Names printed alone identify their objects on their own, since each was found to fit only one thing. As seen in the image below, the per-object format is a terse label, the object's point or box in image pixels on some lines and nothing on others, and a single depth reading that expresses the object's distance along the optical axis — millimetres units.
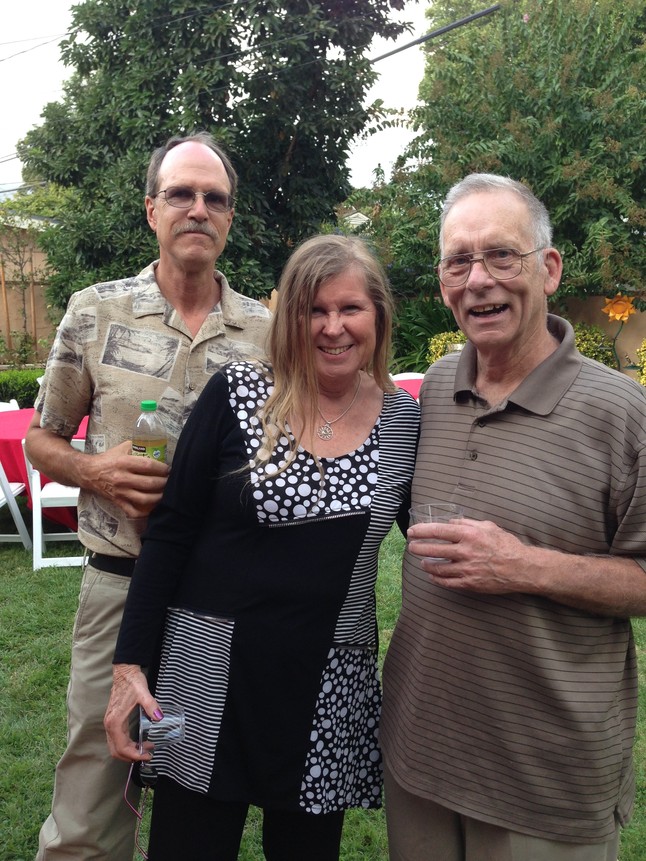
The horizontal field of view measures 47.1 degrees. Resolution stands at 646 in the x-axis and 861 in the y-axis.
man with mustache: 2303
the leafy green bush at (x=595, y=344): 10859
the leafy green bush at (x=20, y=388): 11398
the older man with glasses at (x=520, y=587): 1726
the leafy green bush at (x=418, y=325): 12211
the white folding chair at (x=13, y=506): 6531
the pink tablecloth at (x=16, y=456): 6730
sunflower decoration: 10312
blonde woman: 1905
